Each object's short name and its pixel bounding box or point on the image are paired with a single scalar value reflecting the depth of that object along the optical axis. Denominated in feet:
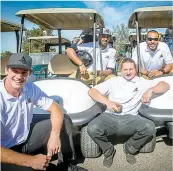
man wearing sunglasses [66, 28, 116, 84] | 8.87
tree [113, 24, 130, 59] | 48.60
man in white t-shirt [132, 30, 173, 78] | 9.34
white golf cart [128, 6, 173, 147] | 6.62
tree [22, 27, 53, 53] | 29.23
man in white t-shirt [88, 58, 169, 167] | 6.30
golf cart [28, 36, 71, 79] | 17.46
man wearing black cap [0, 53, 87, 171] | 4.44
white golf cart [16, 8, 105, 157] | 6.46
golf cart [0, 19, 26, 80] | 10.64
